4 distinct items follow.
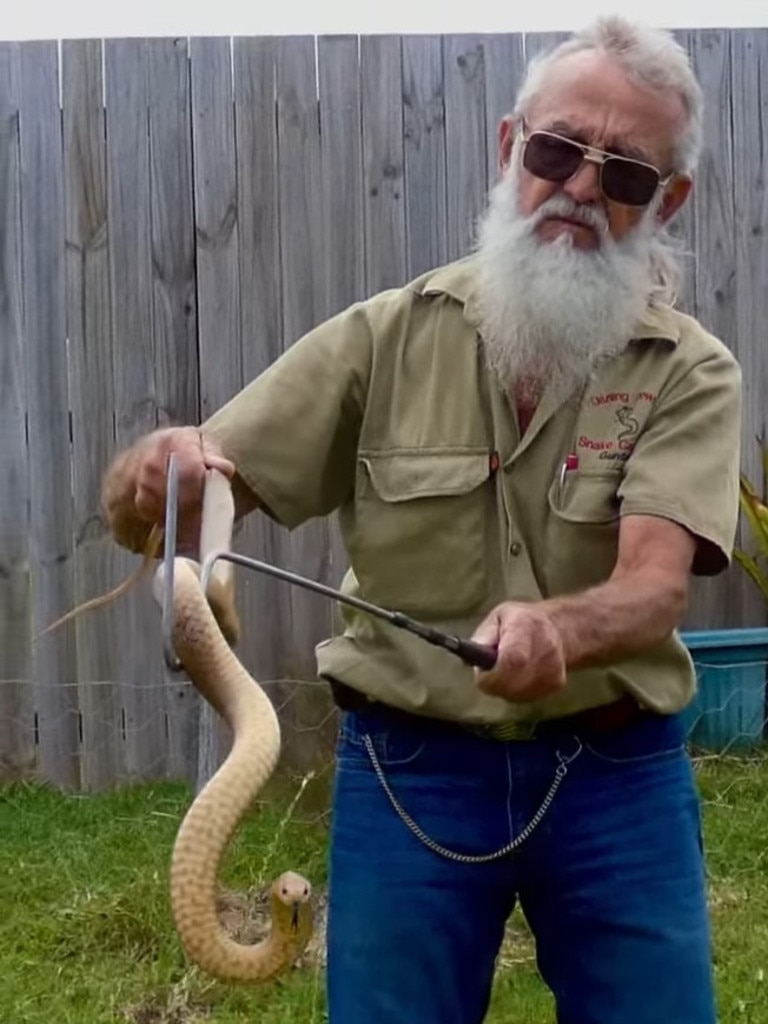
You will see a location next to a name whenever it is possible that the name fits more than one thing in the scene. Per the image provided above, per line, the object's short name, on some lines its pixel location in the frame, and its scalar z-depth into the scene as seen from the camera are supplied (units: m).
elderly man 2.56
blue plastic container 5.37
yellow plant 5.44
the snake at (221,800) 2.01
